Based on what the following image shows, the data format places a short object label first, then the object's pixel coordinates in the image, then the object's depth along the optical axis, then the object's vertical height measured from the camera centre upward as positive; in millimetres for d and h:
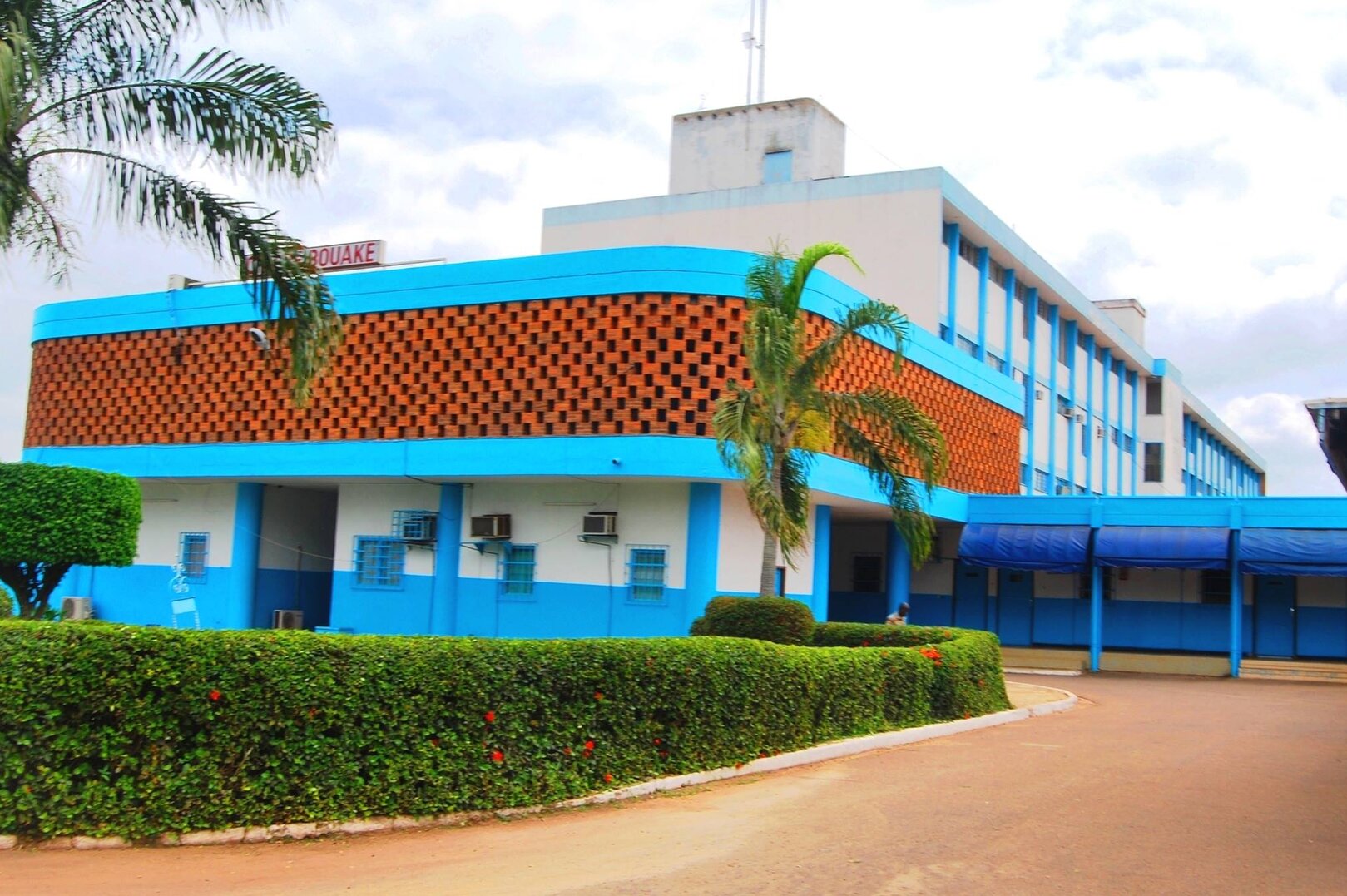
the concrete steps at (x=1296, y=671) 28391 -1611
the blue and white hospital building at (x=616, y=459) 20828 +1778
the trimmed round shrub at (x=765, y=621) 16547 -639
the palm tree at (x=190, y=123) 11586 +3756
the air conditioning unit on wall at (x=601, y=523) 21109 +625
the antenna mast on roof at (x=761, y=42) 38000 +15375
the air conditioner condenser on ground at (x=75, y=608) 25328 -1425
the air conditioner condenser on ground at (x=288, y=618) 24719 -1375
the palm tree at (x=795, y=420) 16062 +2032
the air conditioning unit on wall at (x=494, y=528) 22266 +489
